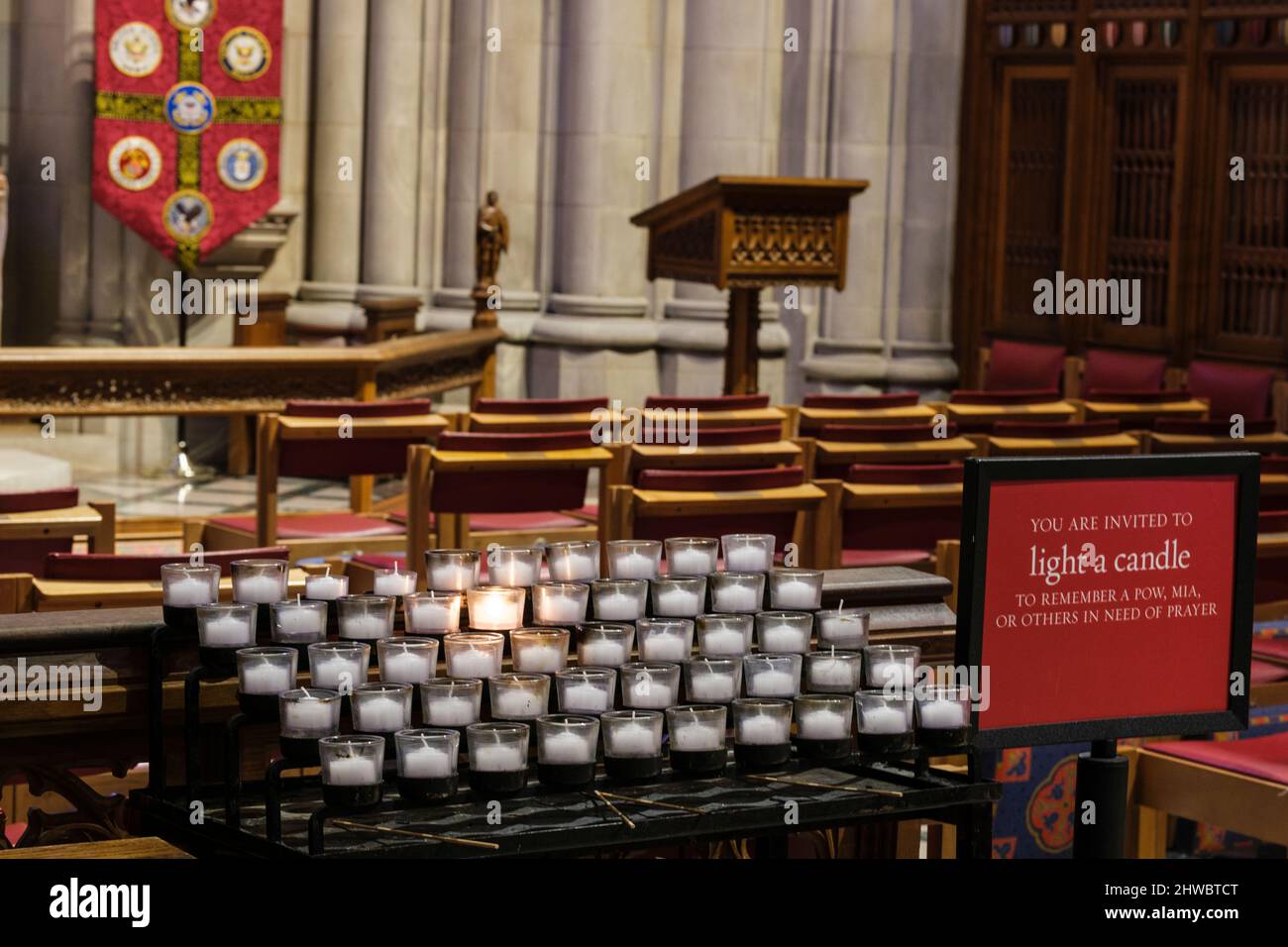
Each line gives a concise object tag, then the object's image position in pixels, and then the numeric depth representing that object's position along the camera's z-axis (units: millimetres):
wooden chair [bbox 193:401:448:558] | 7148
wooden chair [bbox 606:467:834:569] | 6320
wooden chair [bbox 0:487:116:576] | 5645
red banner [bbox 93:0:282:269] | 10992
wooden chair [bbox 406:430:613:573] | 6684
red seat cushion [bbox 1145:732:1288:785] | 4215
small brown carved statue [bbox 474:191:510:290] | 10641
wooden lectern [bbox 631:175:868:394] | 8641
